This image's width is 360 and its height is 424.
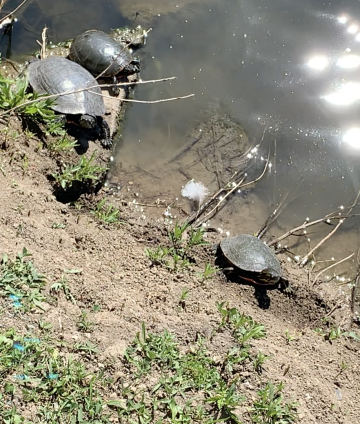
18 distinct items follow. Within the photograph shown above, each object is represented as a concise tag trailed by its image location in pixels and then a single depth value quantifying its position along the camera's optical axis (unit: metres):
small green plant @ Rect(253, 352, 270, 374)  3.68
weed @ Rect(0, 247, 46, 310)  3.28
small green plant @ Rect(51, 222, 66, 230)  4.12
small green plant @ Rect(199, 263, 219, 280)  4.44
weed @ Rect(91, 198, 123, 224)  4.62
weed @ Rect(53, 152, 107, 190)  4.67
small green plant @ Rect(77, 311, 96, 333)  3.37
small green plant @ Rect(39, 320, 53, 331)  3.20
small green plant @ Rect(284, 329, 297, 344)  4.22
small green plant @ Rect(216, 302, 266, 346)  3.83
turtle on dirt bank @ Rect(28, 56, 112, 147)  5.08
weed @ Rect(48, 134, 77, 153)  4.81
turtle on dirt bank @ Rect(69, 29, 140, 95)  5.90
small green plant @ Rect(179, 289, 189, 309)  4.03
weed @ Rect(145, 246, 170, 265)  4.37
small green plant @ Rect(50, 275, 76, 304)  3.51
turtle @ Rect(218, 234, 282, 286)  4.68
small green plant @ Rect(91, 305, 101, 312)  3.57
